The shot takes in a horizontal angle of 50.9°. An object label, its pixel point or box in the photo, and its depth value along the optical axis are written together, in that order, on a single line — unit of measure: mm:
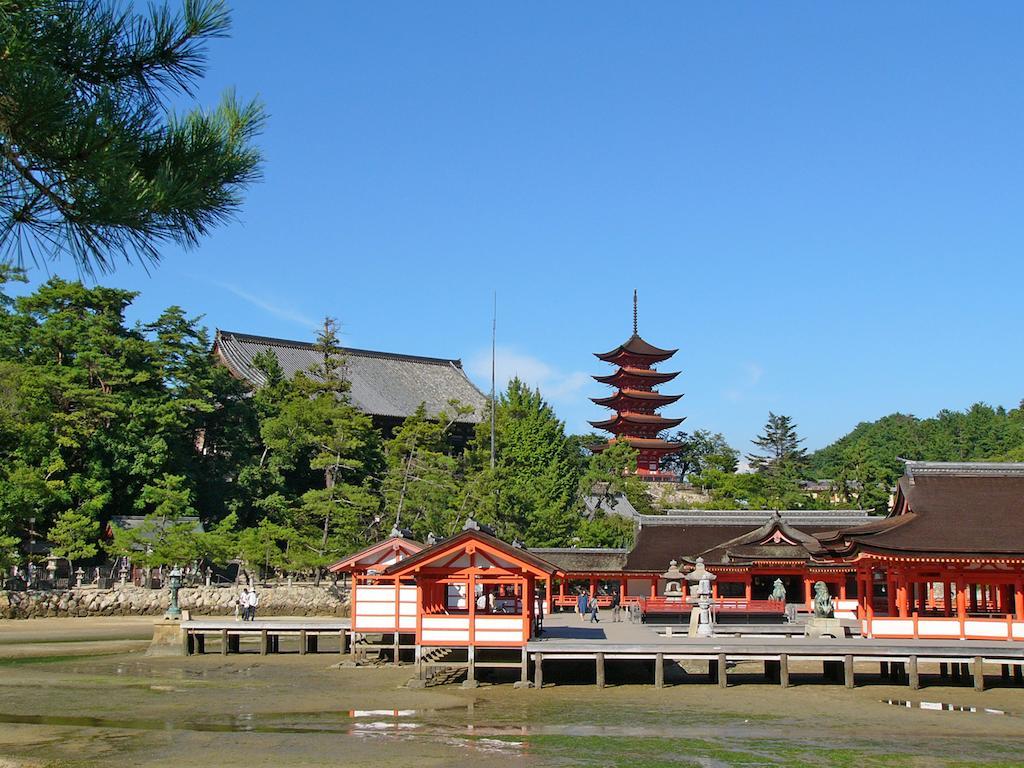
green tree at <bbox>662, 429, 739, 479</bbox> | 87500
